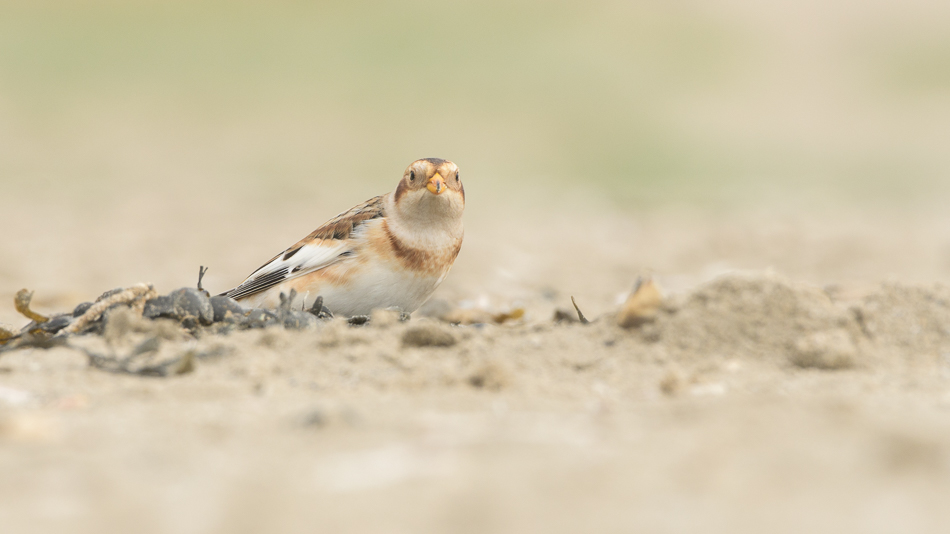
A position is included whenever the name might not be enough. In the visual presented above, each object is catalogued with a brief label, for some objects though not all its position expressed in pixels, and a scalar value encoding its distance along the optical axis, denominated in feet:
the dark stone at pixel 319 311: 30.22
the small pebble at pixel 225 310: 27.30
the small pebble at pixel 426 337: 23.80
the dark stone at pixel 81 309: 27.45
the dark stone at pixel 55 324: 26.78
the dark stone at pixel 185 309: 26.86
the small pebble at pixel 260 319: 26.99
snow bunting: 32.07
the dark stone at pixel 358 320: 29.63
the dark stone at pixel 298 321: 26.63
